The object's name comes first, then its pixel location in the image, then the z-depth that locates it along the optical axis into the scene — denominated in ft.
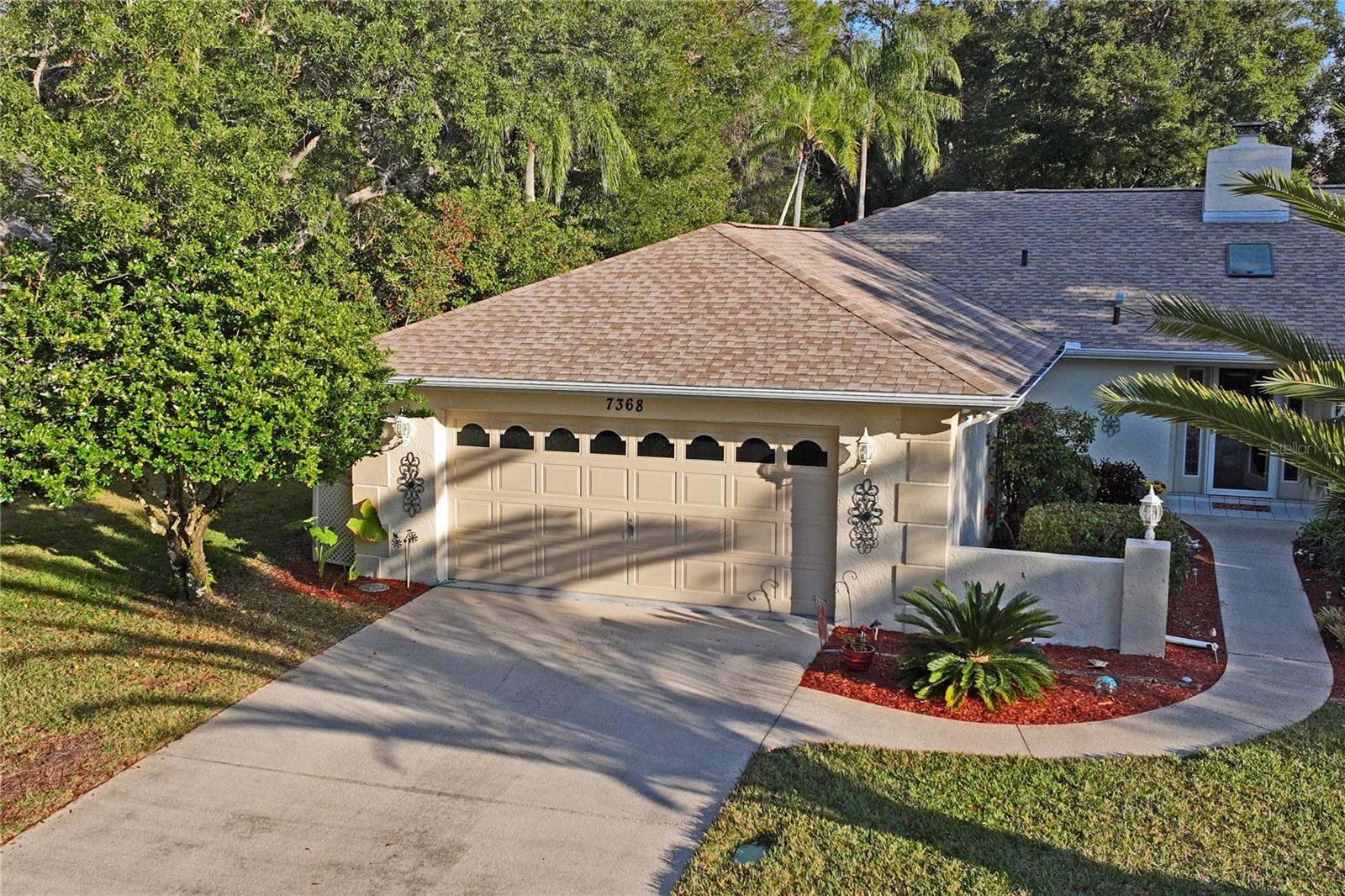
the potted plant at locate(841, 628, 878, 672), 31.53
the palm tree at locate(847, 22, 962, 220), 118.83
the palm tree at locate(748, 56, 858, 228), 100.07
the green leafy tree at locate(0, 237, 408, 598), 30.42
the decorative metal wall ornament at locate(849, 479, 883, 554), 35.27
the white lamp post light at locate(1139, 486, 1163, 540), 32.53
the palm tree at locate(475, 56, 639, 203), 78.69
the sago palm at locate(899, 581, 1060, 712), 29.07
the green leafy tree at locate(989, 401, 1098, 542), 43.93
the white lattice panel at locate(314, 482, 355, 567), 42.80
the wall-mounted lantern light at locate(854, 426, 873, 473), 34.73
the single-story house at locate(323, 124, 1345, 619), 35.04
